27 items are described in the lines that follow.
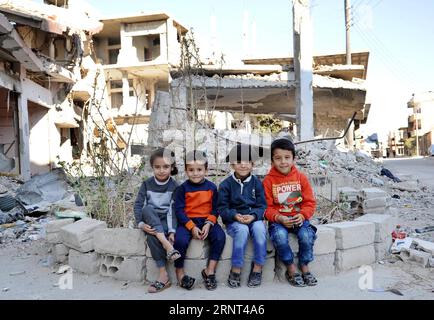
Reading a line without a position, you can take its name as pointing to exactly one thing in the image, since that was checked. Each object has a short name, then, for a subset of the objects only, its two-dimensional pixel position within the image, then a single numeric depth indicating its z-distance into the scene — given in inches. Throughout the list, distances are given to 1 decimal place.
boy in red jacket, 127.3
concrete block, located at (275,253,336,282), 133.2
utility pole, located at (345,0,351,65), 696.5
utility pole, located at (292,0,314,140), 406.6
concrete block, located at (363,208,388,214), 177.5
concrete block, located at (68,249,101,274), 146.4
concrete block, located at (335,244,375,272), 138.6
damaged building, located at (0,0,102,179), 435.8
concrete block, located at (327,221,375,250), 138.1
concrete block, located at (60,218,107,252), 146.9
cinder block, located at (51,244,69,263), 163.2
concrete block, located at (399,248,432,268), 139.2
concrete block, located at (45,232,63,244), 163.9
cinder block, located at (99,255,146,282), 137.3
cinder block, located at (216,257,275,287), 131.9
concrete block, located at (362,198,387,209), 178.1
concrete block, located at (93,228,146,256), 137.6
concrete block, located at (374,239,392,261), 148.7
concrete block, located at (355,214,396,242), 148.3
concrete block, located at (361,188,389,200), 179.2
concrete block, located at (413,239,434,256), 142.2
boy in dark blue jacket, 126.6
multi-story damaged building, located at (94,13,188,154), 965.2
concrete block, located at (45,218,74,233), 167.3
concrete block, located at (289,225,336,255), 135.2
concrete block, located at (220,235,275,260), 131.3
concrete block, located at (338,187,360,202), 187.3
